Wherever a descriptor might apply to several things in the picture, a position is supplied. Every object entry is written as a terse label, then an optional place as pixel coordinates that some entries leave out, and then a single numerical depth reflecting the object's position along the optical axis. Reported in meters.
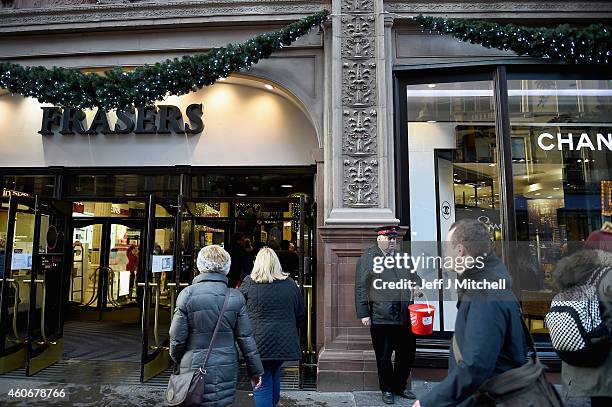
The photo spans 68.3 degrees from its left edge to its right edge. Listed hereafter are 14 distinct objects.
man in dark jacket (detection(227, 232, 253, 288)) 7.91
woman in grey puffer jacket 3.36
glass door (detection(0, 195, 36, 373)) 6.25
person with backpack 3.14
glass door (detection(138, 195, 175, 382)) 6.11
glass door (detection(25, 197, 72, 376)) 6.33
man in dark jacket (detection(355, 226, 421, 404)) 5.18
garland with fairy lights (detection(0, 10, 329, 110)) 6.12
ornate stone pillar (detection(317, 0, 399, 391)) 5.73
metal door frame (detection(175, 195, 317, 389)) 6.03
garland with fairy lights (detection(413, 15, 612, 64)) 5.93
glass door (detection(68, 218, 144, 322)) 10.16
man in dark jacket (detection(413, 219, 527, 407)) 2.18
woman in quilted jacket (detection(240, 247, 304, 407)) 4.21
